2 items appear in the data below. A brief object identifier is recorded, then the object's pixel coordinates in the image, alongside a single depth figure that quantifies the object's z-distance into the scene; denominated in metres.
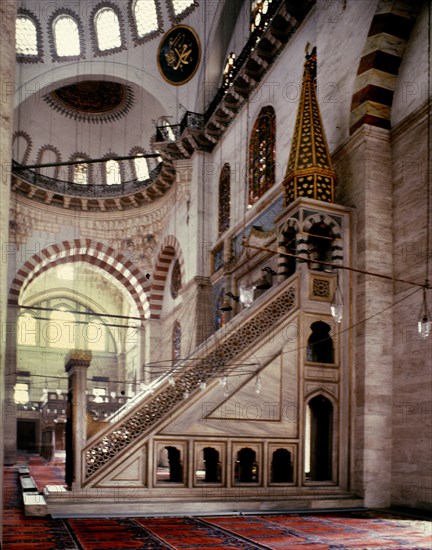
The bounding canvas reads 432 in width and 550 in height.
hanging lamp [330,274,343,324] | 7.87
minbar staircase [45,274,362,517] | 6.53
